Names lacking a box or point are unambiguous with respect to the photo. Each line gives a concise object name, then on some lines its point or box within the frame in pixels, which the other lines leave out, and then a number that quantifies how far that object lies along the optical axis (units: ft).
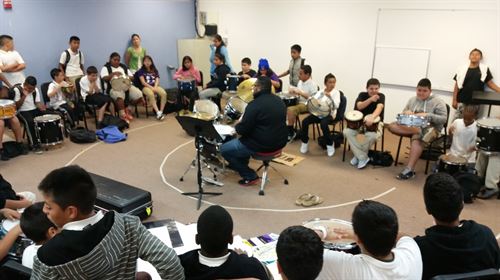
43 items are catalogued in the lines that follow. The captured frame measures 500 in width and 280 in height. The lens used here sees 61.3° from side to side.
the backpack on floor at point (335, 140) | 20.66
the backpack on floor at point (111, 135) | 22.02
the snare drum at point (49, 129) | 19.83
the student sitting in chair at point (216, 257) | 6.39
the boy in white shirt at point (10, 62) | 21.83
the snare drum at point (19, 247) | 8.51
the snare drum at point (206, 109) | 18.33
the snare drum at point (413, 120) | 17.15
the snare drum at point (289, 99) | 21.81
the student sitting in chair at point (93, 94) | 23.90
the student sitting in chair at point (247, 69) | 25.22
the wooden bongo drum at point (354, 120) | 18.61
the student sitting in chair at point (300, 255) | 5.58
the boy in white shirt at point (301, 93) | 21.47
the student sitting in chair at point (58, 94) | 22.18
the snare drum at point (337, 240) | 7.14
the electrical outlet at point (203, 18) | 32.56
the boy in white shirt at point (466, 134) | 16.24
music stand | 14.02
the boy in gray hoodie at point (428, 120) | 17.53
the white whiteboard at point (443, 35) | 20.45
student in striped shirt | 5.52
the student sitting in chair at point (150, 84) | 26.45
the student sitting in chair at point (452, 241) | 6.82
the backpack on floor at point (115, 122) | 23.53
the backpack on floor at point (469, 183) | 15.10
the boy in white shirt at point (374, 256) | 6.07
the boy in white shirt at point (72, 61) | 25.00
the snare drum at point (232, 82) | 24.29
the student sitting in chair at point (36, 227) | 8.00
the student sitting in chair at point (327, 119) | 19.84
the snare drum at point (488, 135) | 14.99
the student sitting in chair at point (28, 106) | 20.20
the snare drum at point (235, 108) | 18.31
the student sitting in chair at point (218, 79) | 25.70
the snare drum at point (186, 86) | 26.12
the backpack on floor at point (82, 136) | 21.59
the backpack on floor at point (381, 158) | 18.81
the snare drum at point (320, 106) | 19.75
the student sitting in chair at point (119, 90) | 25.08
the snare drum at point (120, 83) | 24.66
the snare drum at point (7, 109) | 18.75
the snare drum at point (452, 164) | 15.35
